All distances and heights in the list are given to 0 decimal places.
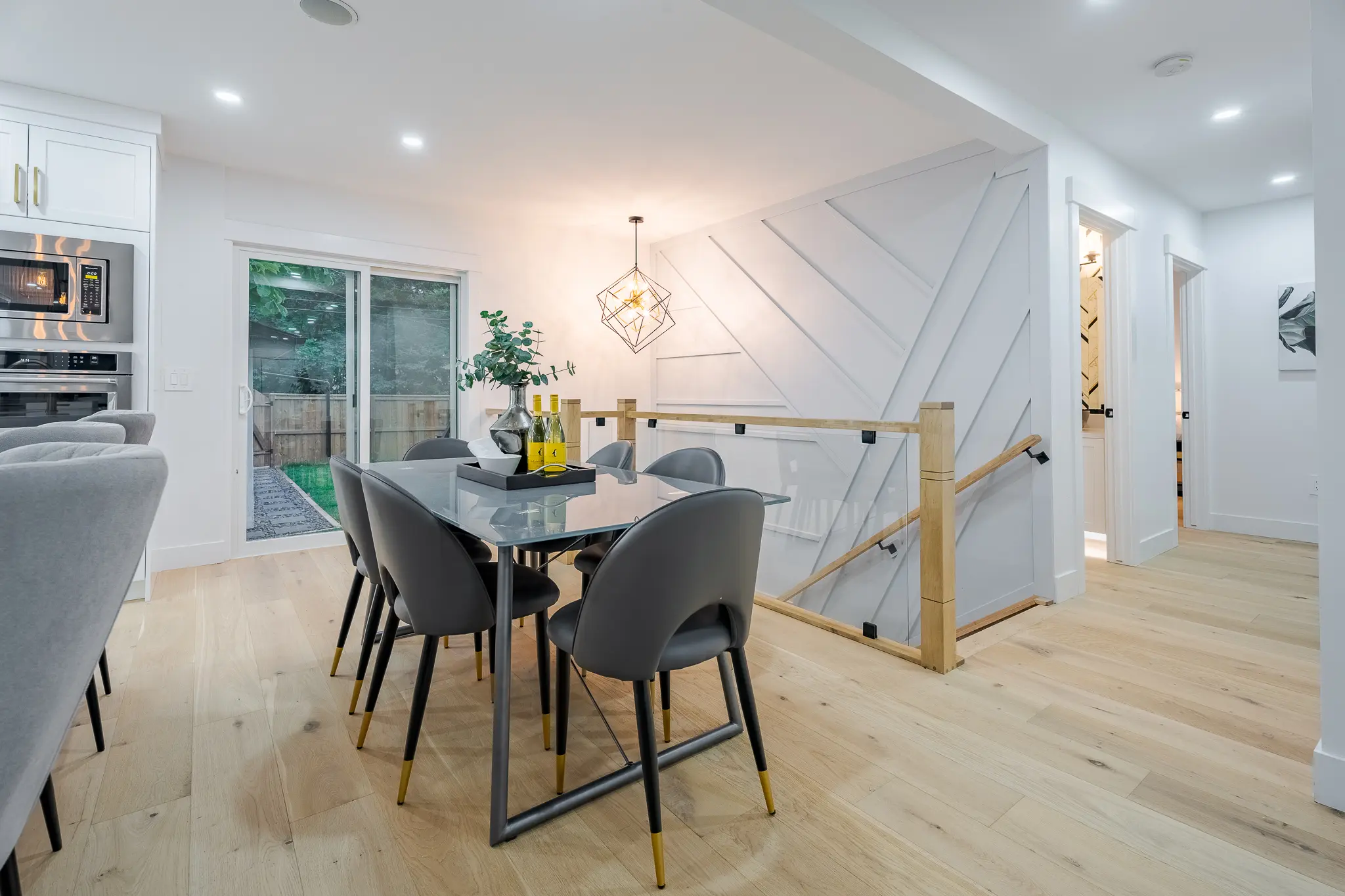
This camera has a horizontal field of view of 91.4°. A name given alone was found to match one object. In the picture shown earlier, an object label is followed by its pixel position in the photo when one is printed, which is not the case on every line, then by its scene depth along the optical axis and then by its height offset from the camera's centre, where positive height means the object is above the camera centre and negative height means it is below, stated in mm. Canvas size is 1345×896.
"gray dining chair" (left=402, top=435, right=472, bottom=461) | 3174 +54
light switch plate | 3721 +476
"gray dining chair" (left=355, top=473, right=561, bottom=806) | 1512 -272
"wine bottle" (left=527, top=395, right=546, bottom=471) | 2260 +55
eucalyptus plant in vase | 2182 +293
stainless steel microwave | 2912 +798
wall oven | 2916 +363
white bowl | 2178 -14
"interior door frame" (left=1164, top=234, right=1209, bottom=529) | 4895 +448
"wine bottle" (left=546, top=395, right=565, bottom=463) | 2295 +76
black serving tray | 2100 -60
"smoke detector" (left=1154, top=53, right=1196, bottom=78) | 2676 +1607
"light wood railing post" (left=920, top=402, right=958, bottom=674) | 2375 -302
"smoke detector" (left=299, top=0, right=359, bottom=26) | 2290 +1599
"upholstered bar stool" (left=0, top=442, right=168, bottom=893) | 703 -137
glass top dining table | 1445 -146
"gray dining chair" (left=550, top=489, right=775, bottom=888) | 1303 -275
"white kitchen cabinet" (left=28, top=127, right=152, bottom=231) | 2947 +1320
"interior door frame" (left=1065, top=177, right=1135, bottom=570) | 3830 +531
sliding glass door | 4156 +573
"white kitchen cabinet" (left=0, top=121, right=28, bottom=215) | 2869 +1299
